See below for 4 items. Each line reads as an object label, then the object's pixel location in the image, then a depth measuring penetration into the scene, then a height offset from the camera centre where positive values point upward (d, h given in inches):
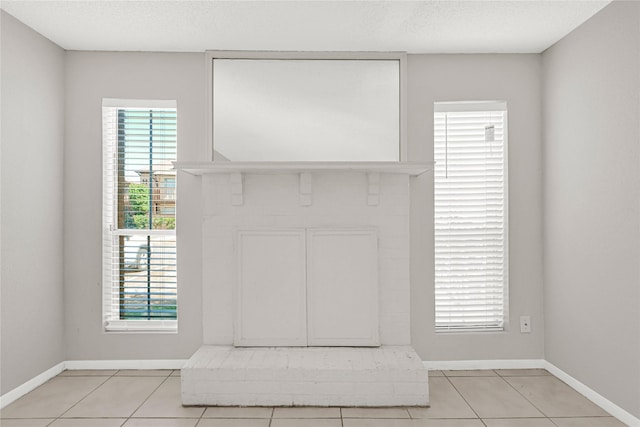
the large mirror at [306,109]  127.8 +33.5
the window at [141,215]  135.0 +1.9
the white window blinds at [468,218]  136.3 +0.8
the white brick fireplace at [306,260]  126.3 -11.7
